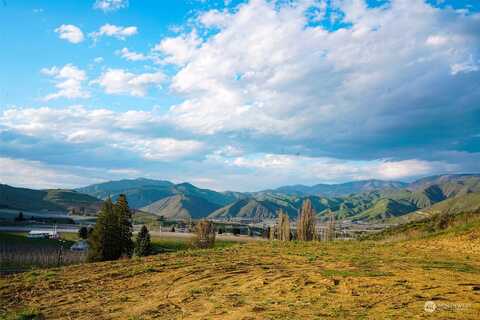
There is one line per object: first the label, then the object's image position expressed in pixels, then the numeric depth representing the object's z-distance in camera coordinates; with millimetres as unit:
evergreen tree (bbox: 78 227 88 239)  98625
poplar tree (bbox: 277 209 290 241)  67719
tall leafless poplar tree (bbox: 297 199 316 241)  60406
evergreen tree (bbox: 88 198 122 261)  54469
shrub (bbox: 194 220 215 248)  73875
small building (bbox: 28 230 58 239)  99088
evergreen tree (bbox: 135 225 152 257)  58269
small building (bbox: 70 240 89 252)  82912
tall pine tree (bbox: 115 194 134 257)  57156
